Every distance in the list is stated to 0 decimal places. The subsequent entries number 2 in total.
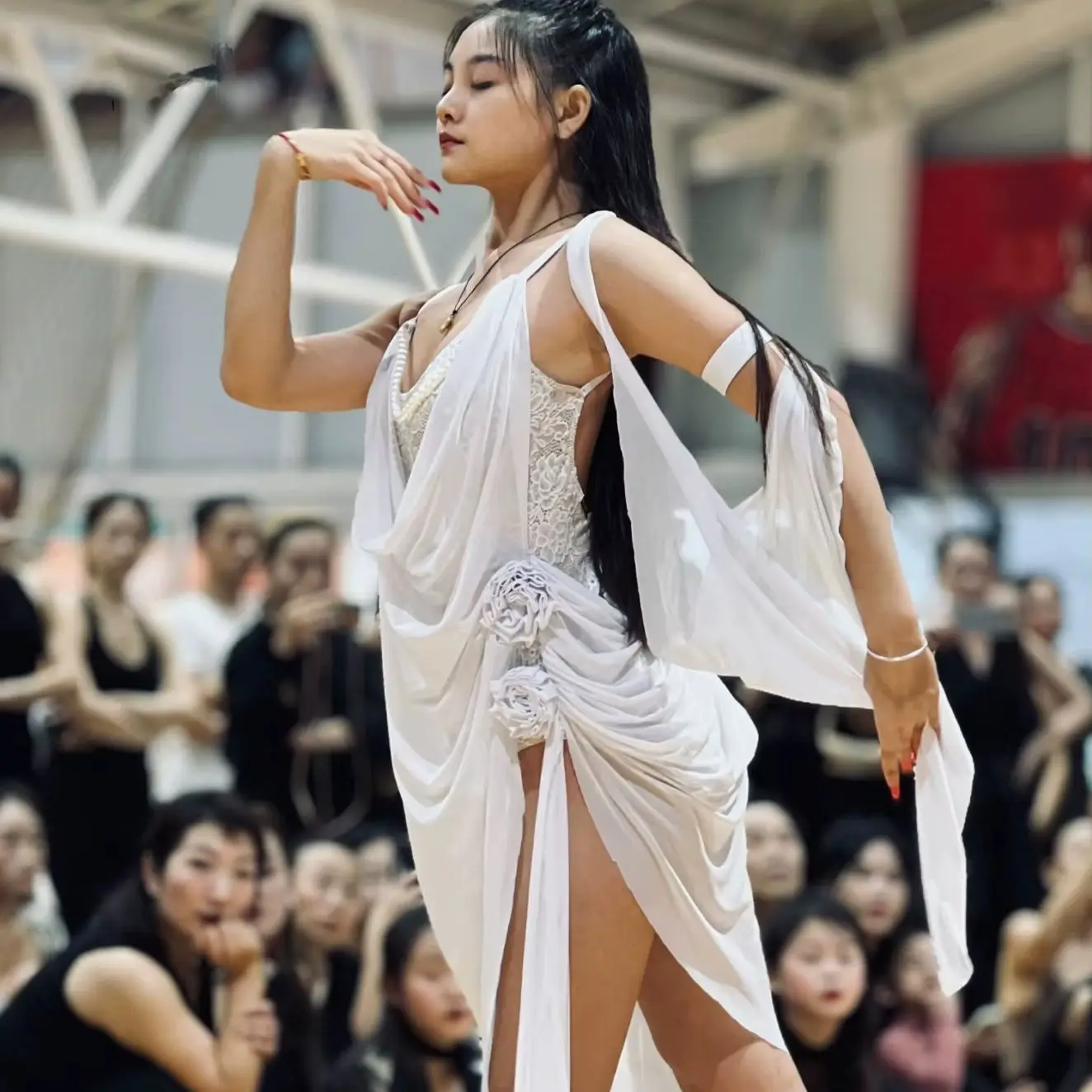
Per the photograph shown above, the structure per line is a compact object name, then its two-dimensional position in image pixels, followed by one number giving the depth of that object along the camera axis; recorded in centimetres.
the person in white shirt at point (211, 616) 840
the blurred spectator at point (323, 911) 727
